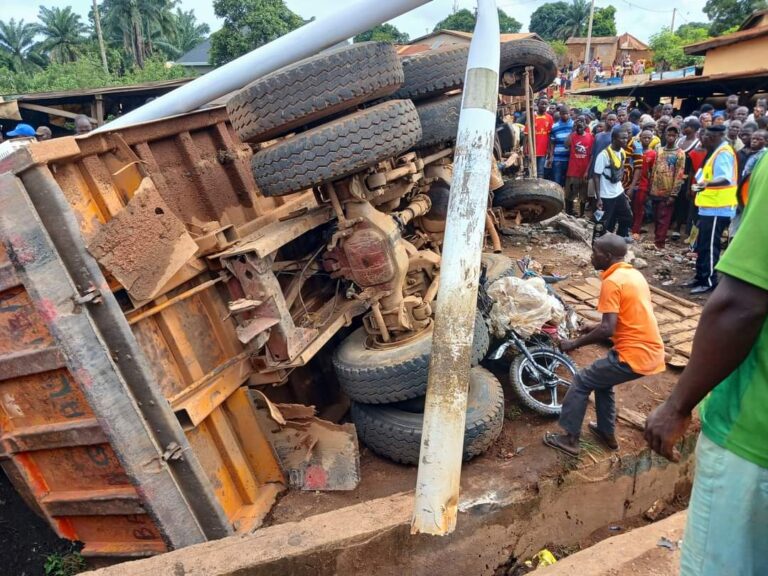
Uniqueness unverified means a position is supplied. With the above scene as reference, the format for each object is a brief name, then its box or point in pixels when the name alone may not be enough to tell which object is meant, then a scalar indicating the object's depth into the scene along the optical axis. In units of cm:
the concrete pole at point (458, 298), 225
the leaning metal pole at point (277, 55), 328
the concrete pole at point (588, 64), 2990
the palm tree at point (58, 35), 3831
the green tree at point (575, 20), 5309
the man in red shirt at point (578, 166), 920
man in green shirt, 120
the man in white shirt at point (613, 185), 725
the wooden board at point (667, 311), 450
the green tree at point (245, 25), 2469
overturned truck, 229
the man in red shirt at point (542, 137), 1062
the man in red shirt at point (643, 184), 802
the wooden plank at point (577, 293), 554
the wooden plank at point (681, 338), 462
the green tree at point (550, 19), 5544
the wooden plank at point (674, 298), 540
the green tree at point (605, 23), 4775
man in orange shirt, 305
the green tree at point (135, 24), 3862
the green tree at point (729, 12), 2988
